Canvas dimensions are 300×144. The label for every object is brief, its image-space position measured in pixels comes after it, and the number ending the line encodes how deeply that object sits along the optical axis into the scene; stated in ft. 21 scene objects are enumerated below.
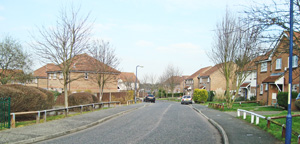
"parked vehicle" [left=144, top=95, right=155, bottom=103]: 164.34
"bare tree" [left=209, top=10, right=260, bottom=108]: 72.39
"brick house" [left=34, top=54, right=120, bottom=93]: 139.44
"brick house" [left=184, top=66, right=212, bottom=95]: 235.77
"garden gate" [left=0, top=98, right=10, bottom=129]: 34.96
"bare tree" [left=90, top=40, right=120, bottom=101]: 94.63
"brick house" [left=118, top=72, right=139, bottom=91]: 260.95
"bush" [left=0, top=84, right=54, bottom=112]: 40.70
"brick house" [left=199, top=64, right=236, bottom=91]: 197.24
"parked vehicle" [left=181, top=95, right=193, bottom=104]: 144.46
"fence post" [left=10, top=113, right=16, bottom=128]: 35.37
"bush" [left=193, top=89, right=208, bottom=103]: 152.22
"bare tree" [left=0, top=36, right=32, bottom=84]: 85.92
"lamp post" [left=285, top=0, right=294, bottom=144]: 23.52
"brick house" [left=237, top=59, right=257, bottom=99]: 129.08
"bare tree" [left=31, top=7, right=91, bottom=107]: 54.90
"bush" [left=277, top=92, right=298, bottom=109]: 72.71
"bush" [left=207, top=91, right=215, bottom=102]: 164.58
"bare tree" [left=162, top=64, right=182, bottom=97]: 226.87
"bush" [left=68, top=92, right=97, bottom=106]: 70.54
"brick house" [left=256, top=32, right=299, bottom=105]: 83.97
